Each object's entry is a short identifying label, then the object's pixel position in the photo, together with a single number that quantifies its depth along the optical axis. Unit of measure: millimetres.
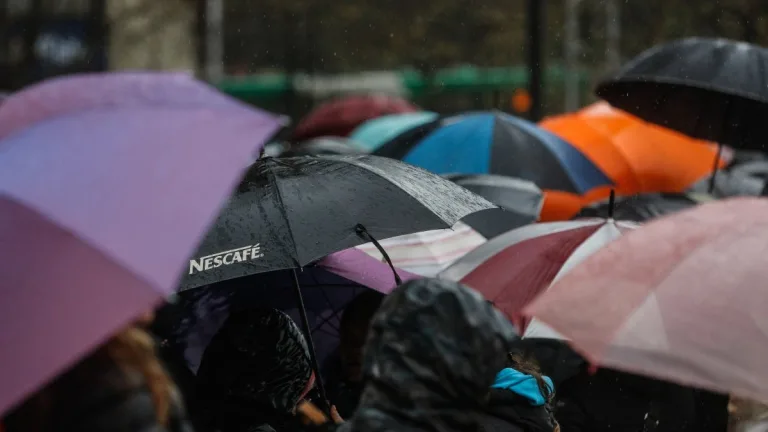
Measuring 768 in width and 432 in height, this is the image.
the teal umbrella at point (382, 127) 26665
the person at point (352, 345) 9765
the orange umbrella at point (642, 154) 19188
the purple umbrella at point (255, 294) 10529
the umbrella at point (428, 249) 12064
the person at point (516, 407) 8059
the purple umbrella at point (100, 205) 5206
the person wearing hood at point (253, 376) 7981
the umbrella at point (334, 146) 20185
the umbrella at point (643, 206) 13428
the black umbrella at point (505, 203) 13623
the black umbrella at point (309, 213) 8783
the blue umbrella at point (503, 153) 15595
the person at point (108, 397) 5362
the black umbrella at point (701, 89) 14995
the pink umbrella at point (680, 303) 6270
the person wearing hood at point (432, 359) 5997
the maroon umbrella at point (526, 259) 10334
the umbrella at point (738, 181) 17816
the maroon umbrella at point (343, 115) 34261
